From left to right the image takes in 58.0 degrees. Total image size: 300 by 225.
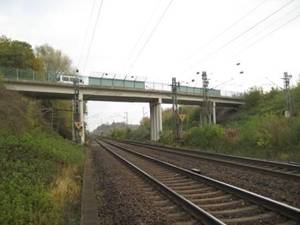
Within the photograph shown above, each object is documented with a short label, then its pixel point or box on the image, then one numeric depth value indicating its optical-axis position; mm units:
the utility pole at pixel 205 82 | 35509
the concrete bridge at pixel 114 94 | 35230
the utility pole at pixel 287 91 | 40811
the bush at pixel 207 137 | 24045
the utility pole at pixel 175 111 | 31666
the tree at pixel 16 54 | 39502
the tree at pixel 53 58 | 52812
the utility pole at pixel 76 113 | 31816
